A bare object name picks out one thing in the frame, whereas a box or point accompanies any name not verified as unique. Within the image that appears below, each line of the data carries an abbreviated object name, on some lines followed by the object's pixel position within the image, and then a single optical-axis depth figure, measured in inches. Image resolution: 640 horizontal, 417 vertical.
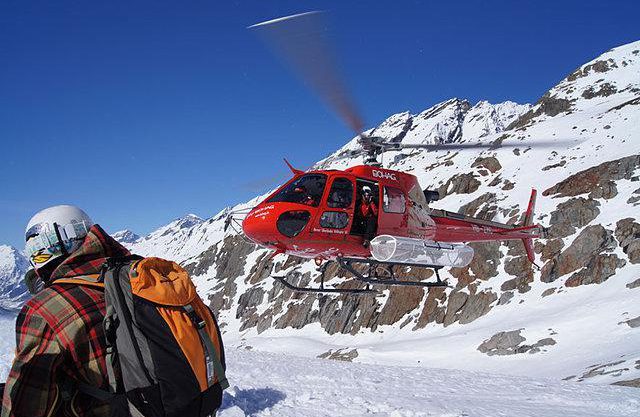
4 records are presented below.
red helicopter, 458.0
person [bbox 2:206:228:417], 94.9
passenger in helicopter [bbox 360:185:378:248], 494.3
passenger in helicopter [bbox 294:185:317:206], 460.4
